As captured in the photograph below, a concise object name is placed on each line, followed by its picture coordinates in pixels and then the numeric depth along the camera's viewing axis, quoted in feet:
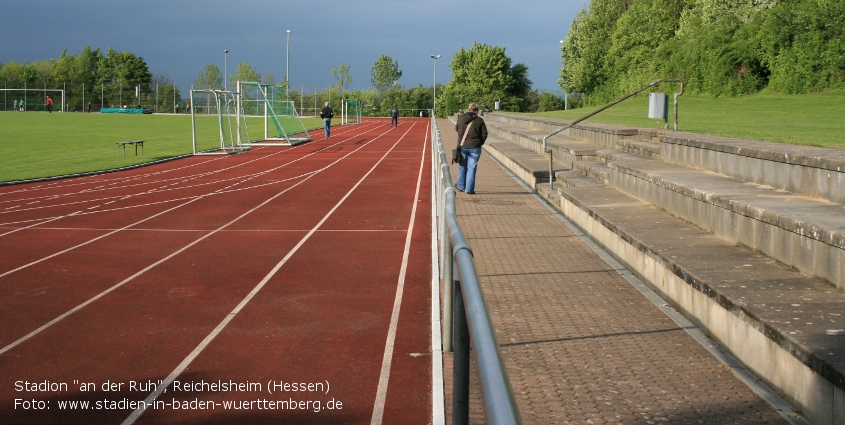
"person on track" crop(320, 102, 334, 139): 129.39
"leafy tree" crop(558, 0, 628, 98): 219.20
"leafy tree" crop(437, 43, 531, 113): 284.82
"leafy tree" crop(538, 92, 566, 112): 263.64
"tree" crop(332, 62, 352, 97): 370.32
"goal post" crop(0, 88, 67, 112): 284.00
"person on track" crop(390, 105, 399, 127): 189.37
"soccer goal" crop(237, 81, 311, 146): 116.06
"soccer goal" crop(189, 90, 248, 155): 97.76
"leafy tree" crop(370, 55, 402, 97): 380.17
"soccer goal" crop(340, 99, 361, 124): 221.37
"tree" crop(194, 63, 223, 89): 436.76
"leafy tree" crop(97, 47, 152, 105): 357.61
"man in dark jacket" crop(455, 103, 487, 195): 51.37
